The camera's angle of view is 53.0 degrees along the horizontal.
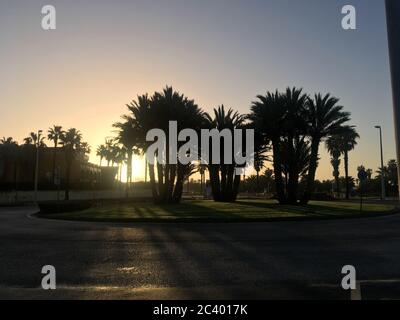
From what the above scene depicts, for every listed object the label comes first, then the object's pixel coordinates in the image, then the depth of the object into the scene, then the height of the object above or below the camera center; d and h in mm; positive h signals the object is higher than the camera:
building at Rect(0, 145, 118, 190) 69500 +3728
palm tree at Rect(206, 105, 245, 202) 43938 +1926
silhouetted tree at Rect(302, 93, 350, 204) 36250 +6171
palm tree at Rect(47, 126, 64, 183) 72375 +9916
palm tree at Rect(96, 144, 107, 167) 109000 +10309
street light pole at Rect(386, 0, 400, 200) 5043 +1782
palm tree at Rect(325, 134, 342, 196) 71062 +7301
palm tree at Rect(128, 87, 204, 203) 37500 +6533
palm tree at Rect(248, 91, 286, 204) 37375 +6247
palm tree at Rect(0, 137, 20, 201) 69188 +6390
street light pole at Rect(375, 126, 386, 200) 52250 +3181
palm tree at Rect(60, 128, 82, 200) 70688 +8483
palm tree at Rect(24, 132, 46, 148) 77000 +9606
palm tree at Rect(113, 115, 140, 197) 38625 +5392
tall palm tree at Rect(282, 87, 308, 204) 36812 +5390
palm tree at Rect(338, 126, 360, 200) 66638 +7839
